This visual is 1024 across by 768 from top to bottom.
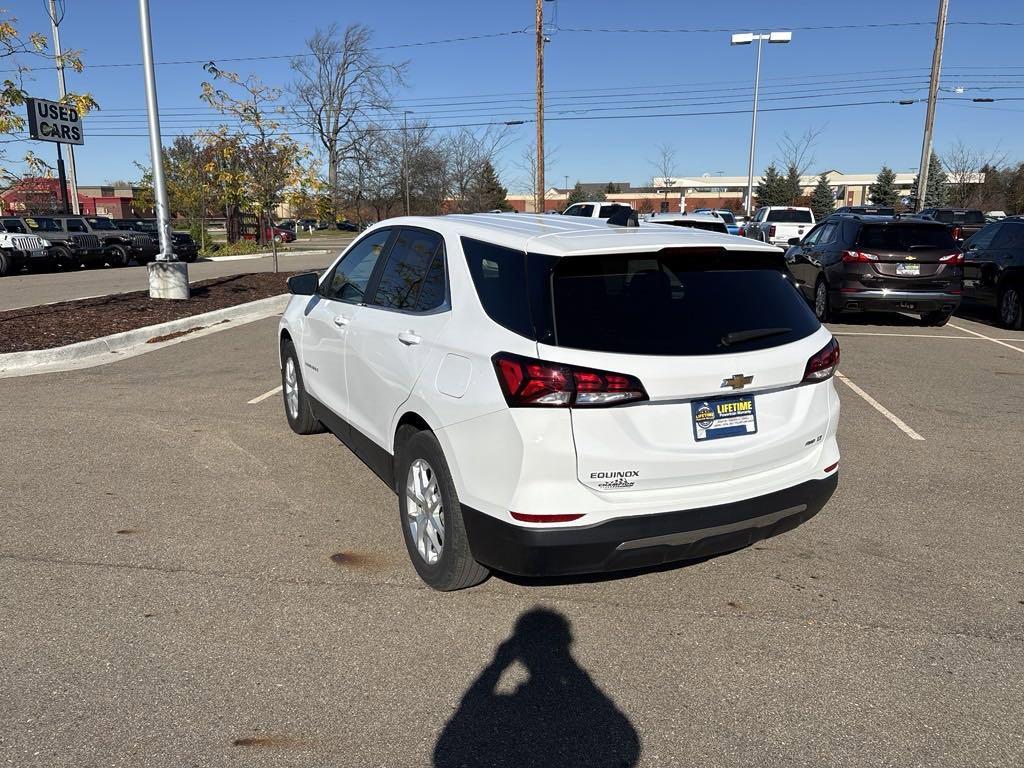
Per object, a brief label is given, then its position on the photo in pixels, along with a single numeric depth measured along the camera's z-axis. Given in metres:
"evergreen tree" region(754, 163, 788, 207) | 65.49
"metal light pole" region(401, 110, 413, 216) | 50.88
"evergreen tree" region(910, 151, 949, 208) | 56.15
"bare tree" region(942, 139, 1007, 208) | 50.62
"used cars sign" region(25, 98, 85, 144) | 14.39
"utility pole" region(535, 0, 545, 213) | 27.03
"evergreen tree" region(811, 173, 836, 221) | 61.78
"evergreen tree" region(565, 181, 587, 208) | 64.54
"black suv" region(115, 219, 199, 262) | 27.12
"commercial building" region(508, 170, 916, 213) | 80.79
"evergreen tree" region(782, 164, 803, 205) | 59.50
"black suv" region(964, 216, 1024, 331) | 12.11
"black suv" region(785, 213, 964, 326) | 11.50
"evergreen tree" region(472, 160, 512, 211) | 44.61
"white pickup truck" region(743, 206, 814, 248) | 25.08
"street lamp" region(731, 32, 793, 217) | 32.47
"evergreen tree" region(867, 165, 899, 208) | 62.38
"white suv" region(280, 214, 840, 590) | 2.96
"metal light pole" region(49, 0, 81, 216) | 27.20
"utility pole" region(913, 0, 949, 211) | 24.43
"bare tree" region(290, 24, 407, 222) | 62.91
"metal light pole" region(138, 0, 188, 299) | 12.63
